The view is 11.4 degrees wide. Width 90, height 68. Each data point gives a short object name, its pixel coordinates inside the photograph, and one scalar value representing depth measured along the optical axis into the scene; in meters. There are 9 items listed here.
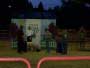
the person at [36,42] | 18.27
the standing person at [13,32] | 18.80
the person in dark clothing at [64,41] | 18.22
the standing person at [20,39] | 18.28
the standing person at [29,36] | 18.20
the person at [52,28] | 18.67
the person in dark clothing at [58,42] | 18.14
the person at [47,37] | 18.38
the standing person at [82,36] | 19.56
